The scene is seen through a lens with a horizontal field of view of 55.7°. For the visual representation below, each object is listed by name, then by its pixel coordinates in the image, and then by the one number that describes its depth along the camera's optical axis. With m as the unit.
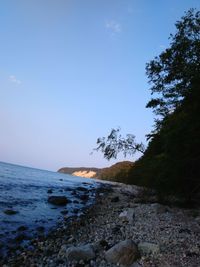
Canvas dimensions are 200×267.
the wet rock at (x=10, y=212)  11.29
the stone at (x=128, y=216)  10.16
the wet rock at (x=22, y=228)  9.05
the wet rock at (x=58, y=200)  16.39
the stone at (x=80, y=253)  5.78
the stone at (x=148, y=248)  5.97
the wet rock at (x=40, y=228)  9.26
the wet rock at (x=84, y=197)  21.33
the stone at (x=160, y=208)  11.98
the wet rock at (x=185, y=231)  7.79
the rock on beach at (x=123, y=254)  5.54
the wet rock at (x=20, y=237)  7.75
